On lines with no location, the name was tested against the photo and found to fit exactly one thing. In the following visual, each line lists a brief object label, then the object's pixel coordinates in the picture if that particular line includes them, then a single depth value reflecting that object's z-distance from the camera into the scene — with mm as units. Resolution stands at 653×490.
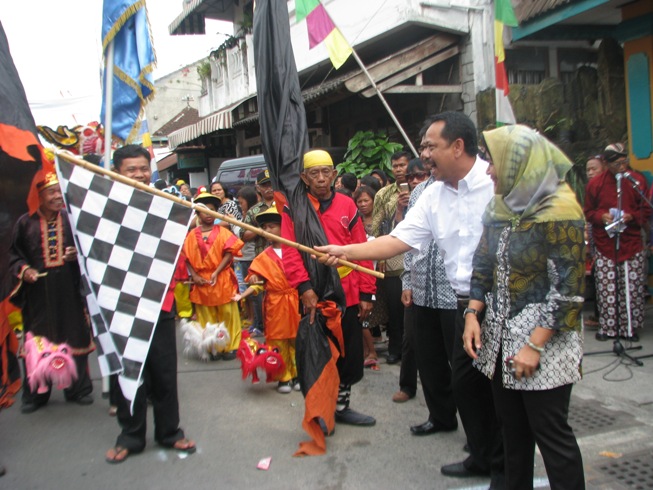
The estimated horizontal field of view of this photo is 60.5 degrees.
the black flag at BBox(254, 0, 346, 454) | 3666
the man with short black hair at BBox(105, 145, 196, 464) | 3588
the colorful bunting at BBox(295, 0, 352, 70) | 7379
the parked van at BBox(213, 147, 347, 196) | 10906
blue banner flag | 4027
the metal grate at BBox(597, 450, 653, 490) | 3023
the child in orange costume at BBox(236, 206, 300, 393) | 4973
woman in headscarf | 2240
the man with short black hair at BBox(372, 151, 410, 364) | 5352
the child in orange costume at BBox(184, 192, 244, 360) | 5906
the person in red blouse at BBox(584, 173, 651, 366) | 5282
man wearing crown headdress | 4434
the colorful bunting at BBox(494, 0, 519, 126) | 6906
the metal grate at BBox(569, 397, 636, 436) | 3749
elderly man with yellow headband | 3773
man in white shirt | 3004
